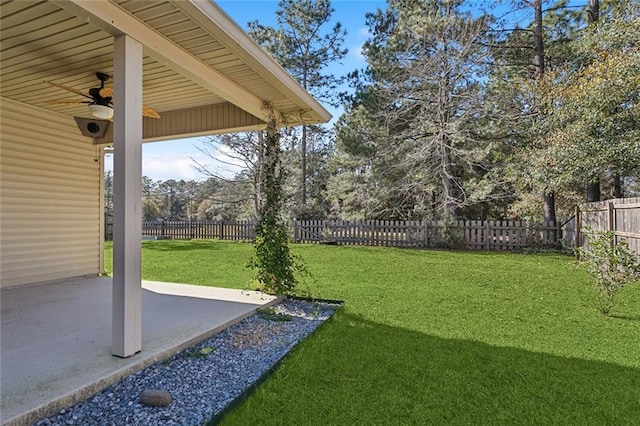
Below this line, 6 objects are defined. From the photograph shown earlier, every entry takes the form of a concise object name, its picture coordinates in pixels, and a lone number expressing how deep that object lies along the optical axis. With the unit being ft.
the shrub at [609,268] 12.00
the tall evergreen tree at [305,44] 48.96
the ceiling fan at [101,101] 11.02
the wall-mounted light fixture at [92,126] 15.55
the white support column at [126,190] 7.14
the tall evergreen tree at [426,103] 35.88
